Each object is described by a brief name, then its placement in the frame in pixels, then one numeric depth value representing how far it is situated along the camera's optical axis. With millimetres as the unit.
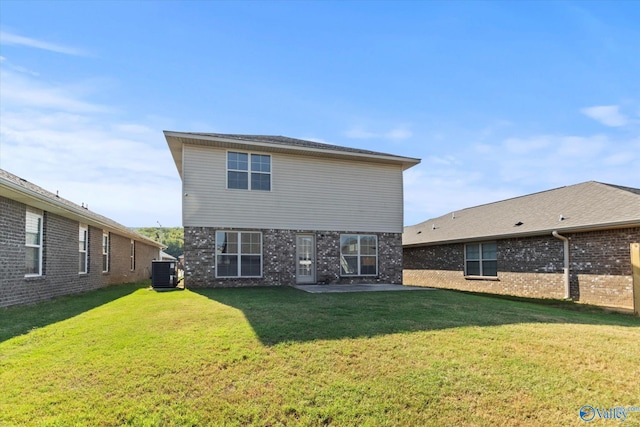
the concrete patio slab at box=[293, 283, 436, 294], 11258
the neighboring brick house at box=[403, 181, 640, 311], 10547
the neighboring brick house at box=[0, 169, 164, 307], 7945
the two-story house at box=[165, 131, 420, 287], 12320
